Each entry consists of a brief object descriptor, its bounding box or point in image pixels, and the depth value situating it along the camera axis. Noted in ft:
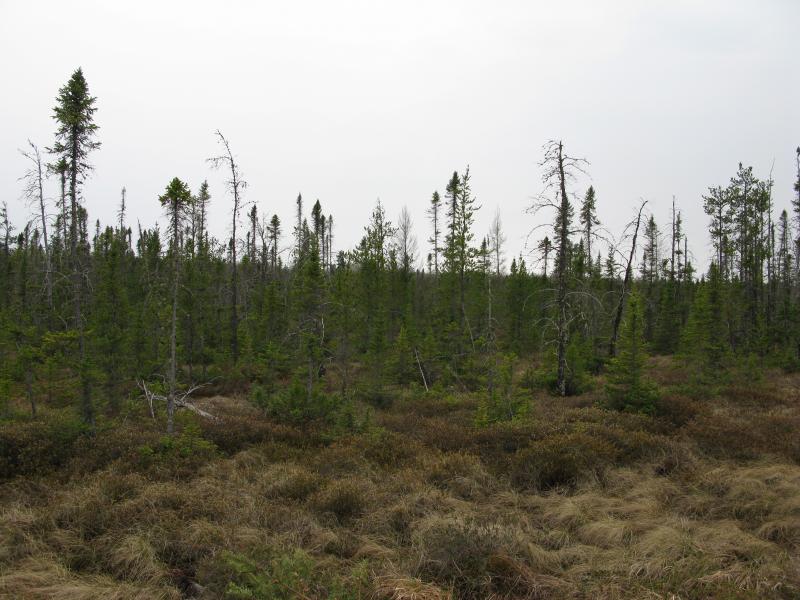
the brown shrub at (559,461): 28.50
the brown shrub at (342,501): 24.24
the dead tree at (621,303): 71.36
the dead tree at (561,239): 55.57
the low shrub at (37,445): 28.37
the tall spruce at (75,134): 41.86
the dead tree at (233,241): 71.88
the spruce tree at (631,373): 41.57
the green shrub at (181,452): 29.89
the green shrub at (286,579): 14.89
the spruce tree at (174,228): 33.63
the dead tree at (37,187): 56.44
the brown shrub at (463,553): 17.46
